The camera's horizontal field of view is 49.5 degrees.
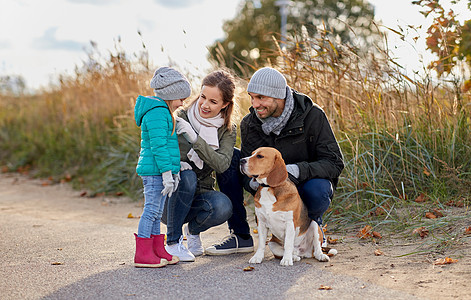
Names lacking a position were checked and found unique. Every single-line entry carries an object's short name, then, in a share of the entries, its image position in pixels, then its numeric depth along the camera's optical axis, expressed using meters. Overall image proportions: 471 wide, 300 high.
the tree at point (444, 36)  5.73
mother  4.24
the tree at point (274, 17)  33.06
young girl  3.87
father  4.24
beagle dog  3.93
